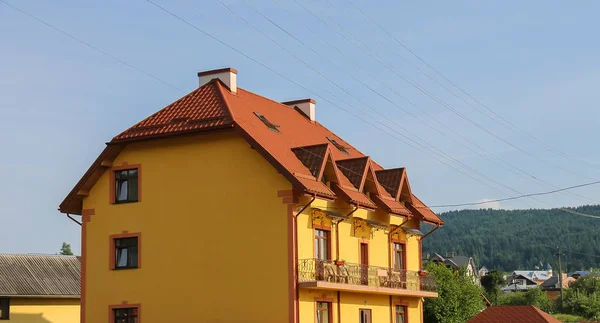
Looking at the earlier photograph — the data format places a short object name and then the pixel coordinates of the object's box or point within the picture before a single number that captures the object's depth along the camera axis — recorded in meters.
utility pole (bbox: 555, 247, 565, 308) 105.69
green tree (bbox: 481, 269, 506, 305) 115.62
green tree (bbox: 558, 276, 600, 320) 98.44
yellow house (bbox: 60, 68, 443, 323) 34.34
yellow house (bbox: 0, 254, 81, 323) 50.66
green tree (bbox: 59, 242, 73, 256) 135.57
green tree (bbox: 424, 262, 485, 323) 63.97
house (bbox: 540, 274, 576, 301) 171.86
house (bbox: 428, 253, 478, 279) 162.35
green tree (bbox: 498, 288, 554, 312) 111.81
